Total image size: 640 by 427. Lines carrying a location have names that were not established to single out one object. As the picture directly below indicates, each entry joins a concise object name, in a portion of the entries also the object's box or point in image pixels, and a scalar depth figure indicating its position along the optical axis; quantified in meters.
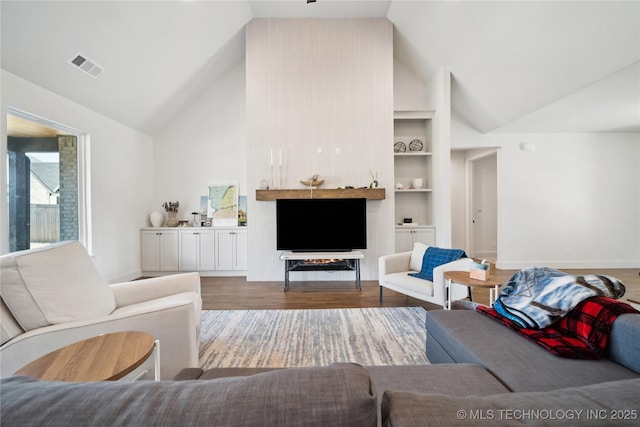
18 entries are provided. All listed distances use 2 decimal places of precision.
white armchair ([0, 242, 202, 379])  1.39
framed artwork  5.10
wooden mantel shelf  4.29
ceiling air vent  3.08
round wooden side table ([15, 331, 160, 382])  1.05
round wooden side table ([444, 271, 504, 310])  2.42
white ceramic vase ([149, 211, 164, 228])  4.96
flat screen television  4.28
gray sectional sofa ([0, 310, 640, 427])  0.45
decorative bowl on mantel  4.38
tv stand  4.09
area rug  2.15
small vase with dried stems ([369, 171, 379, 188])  4.51
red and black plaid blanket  1.30
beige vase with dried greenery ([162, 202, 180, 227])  5.06
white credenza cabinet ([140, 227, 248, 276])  4.85
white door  6.59
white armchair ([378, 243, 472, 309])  2.81
